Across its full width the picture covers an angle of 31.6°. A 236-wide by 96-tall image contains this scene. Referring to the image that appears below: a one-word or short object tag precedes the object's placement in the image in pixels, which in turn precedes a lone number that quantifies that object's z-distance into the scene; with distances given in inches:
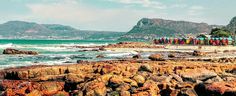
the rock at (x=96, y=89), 795.4
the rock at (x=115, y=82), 836.4
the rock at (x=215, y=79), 894.3
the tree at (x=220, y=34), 5210.1
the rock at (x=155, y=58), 1520.2
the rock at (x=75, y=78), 890.1
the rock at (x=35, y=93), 825.7
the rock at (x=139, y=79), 860.6
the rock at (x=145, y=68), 1038.4
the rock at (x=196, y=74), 956.6
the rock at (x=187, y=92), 786.8
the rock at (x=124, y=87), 816.0
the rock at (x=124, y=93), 793.6
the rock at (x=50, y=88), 869.2
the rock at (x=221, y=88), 769.7
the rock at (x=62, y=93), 856.1
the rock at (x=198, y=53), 2369.6
